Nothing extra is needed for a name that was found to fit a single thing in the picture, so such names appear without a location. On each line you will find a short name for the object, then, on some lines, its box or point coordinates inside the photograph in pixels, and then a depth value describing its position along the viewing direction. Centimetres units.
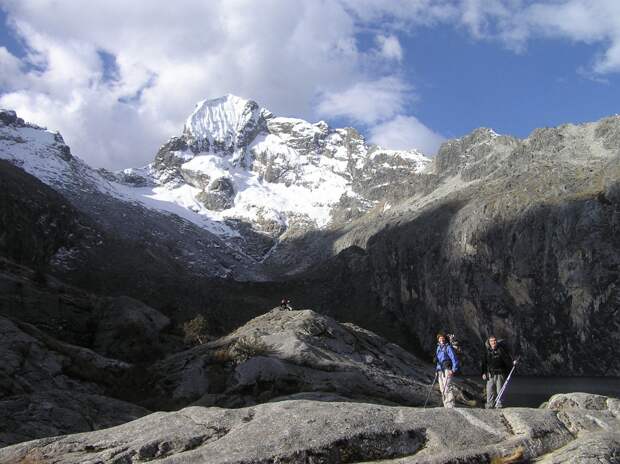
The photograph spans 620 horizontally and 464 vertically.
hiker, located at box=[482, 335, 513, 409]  1877
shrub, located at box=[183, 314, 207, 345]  4297
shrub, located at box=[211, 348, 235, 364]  2541
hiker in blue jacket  1868
